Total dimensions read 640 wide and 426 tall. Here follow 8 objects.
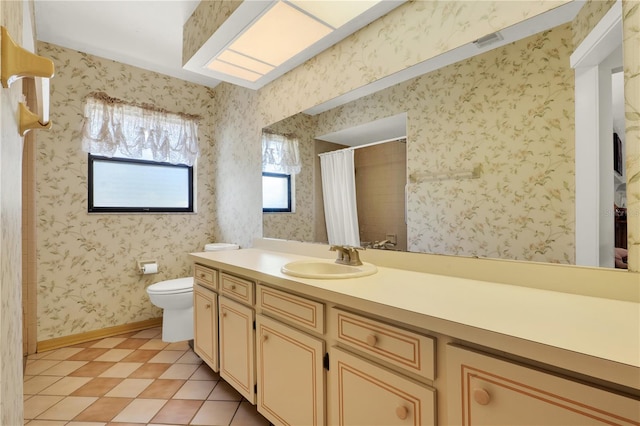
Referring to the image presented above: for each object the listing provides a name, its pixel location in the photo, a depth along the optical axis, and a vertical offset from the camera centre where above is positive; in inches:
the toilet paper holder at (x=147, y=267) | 111.2 -19.5
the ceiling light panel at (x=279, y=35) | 64.2 +42.2
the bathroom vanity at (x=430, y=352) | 24.1 -14.9
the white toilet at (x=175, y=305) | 96.2 -30.3
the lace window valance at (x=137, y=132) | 103.0 +30.7
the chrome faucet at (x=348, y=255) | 60.2 -8.9
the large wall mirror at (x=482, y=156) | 41.3 +9.1
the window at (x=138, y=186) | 108.1 +11.1
